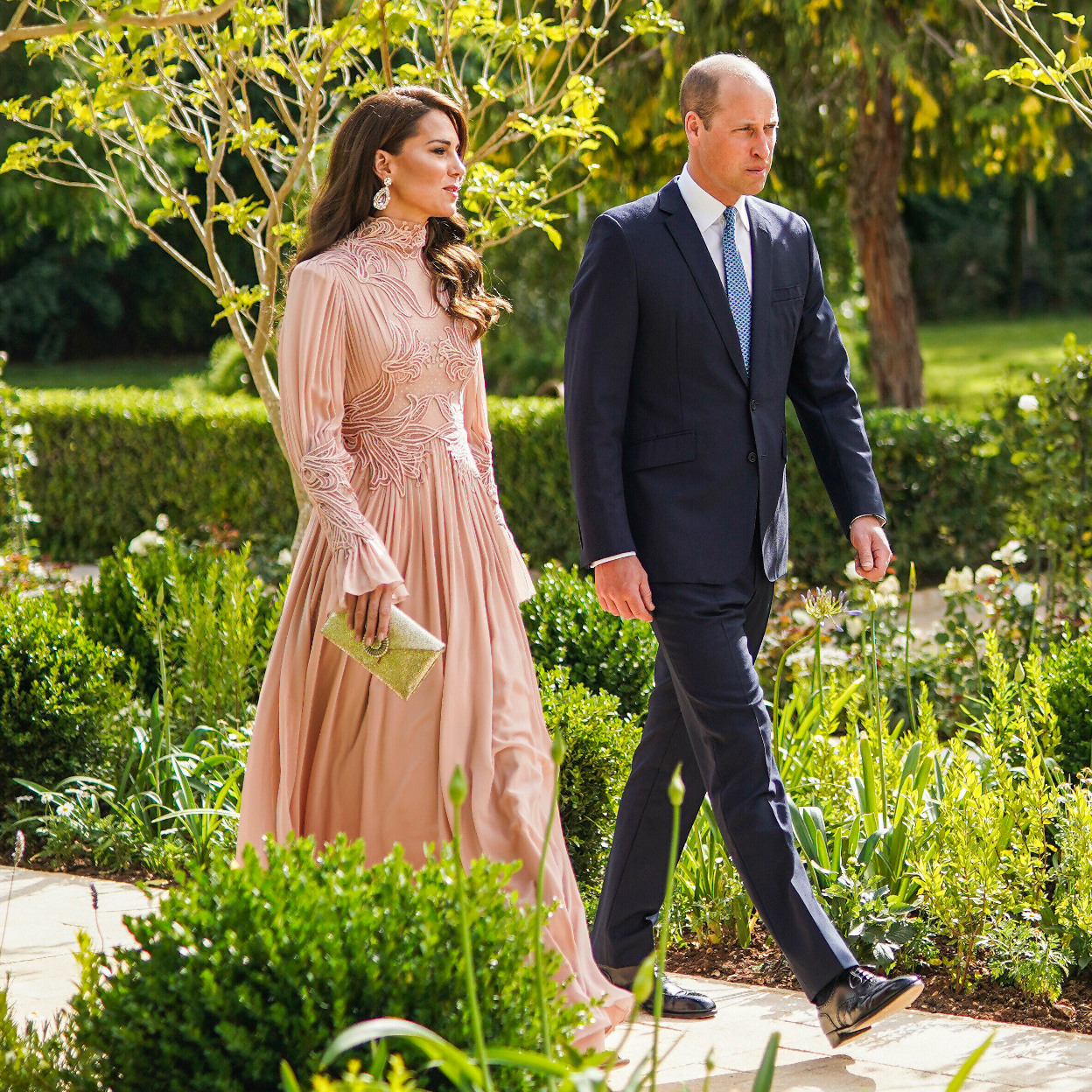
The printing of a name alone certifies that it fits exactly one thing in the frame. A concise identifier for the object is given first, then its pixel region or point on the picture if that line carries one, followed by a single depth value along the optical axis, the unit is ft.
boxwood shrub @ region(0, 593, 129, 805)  29.91
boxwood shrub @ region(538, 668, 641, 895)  24.44
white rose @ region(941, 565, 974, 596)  33.55
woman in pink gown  18.25
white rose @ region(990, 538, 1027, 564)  34.86
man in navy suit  18.72
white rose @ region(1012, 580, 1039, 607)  33.53
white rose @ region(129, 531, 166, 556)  40.52
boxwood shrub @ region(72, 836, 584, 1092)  12.33
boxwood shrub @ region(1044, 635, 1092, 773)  26.71
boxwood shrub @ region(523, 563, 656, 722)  29.01
